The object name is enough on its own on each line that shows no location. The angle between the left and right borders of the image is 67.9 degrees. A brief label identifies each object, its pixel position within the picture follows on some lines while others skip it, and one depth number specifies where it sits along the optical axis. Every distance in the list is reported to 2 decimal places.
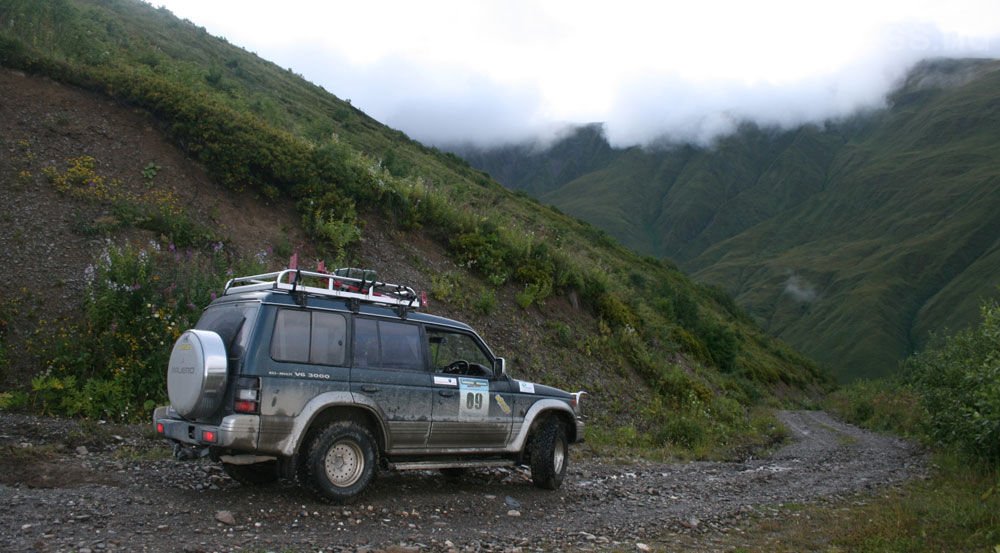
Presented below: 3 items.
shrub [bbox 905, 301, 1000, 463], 10.84
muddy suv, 7.18
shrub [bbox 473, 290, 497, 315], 18.27
